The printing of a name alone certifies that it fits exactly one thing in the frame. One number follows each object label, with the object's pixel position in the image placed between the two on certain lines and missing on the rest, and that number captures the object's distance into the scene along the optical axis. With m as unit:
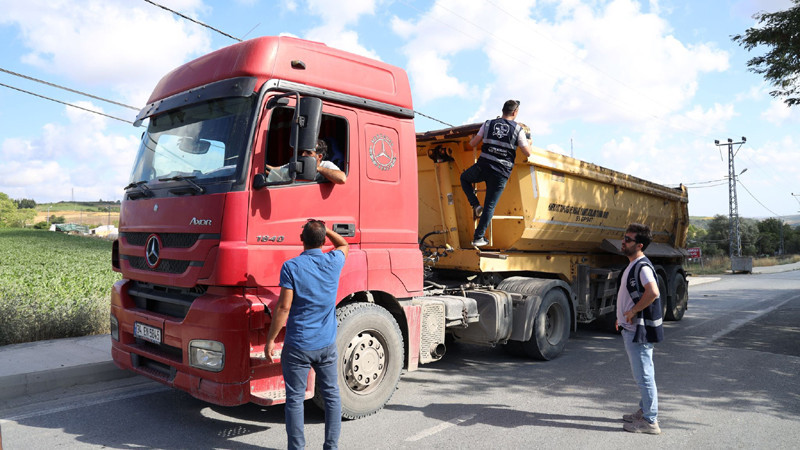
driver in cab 4.32
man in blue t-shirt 3.41
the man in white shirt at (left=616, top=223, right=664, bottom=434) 4.34
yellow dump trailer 6.75
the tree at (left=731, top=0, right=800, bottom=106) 9.39
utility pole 38.72
